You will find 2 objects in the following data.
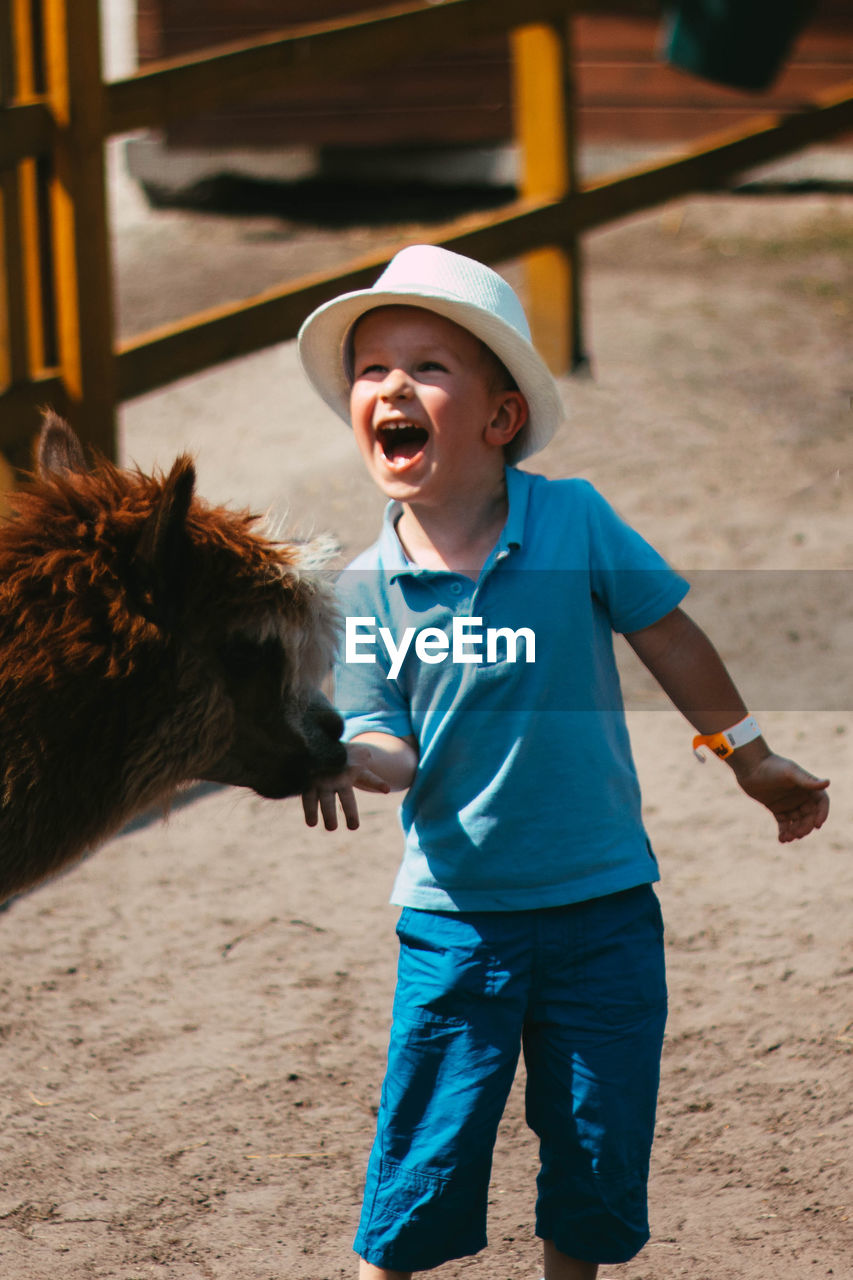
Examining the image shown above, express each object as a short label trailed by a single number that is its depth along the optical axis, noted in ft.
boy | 16.06
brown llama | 15.78
